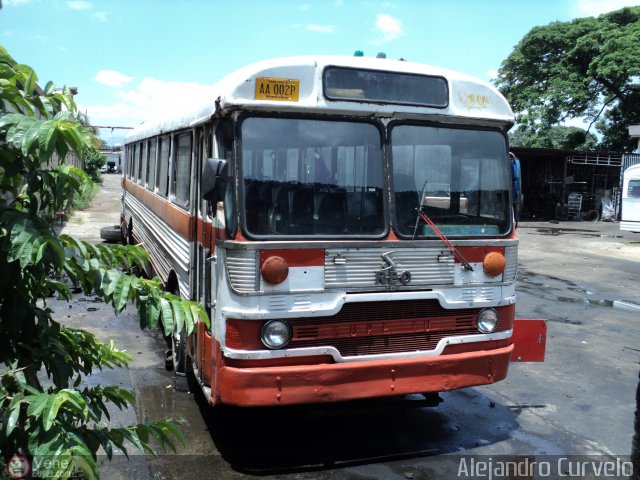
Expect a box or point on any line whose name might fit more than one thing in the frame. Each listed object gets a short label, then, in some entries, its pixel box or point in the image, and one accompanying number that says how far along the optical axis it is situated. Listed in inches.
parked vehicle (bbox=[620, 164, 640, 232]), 926.4
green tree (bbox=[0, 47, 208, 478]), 80.3
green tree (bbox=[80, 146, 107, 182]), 1516.7
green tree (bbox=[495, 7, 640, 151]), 1311.5
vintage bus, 164.2
